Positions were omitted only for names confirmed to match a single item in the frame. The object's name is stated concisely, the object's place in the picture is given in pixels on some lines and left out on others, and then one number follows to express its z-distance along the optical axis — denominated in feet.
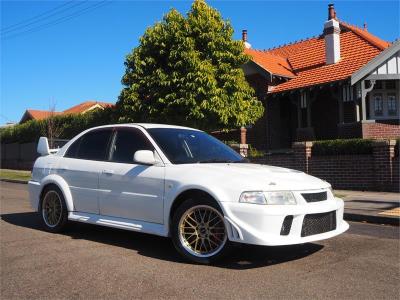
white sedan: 17.49
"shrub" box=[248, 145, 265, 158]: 54.53
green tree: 50.83
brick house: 59.16
